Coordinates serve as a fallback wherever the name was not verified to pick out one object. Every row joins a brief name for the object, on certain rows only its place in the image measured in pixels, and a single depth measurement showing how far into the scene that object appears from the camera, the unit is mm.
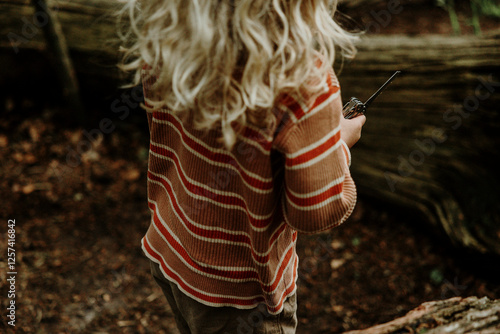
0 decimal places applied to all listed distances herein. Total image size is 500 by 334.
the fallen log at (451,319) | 1436
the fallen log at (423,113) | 2396
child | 907
